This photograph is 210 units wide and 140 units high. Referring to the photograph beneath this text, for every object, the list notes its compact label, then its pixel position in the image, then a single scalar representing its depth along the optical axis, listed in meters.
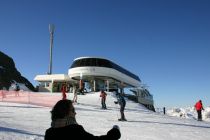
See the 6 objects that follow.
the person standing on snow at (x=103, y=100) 17.08
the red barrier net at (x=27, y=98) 17.47
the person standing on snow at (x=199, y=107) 16.79
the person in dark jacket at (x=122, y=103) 12.02
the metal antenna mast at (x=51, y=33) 44.87
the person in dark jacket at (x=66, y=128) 2.29
